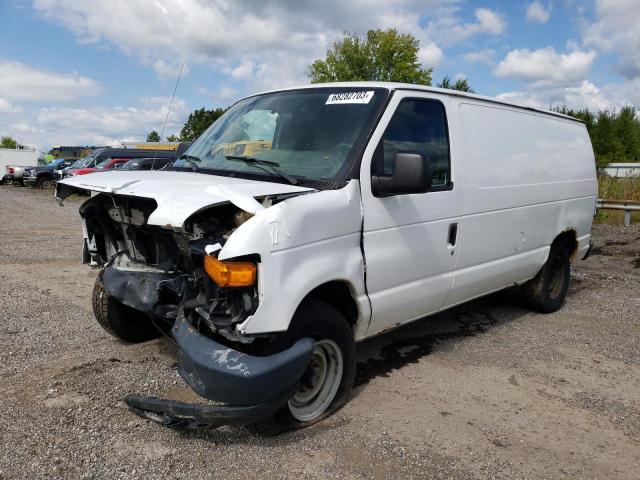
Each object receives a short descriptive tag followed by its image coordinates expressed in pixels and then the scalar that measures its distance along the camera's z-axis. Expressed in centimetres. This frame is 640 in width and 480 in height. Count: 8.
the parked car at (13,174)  3030
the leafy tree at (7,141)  9066
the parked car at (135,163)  1806
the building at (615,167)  3450
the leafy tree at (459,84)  4104
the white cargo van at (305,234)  283
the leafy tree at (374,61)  4244
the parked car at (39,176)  2888
